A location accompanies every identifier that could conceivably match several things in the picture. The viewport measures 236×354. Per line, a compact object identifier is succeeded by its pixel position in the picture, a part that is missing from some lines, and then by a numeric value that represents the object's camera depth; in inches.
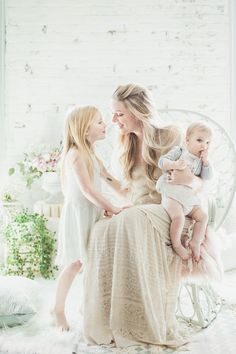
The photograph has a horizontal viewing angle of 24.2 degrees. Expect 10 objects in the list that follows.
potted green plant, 154.7
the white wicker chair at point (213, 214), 110.6
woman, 95.6
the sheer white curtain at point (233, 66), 179.2
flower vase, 166.1
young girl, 104.6
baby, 101.4
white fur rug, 93.8
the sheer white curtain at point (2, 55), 178.5
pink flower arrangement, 165.0
